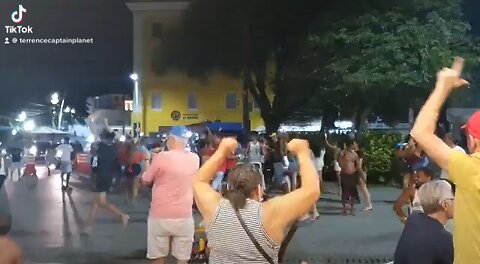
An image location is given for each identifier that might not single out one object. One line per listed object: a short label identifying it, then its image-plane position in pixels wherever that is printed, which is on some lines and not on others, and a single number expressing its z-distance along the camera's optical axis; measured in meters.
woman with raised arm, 2.71
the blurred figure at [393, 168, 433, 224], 6.04
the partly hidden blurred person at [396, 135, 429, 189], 8.10
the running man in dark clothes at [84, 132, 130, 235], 8.49
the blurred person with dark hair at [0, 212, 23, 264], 3.30
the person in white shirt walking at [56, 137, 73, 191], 8.55
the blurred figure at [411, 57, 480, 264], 2.36
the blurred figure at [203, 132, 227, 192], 7.51
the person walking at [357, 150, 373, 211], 10.05
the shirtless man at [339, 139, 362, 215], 9.67
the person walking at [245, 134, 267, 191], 8.60
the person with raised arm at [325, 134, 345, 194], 9.49
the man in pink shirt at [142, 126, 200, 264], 5.37
